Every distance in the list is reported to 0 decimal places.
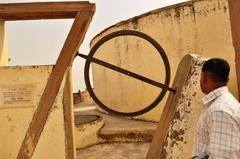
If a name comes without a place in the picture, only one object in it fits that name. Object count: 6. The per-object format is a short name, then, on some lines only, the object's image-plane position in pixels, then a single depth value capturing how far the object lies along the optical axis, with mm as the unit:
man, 1715
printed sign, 2947
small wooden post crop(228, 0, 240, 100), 3215
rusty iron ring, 2836
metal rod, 2689
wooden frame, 2684
